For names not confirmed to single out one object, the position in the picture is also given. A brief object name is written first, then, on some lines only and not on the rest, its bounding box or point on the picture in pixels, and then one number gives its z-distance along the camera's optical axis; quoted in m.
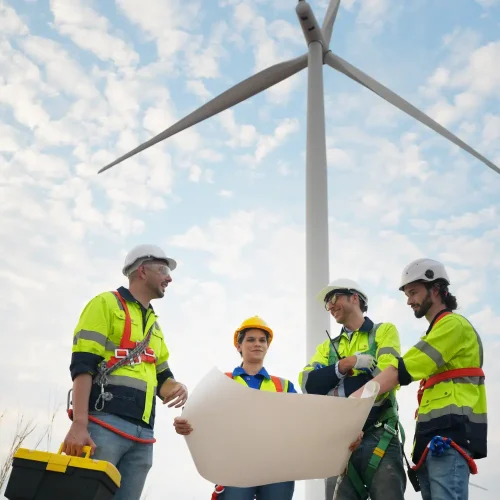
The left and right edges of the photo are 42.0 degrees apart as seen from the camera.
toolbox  4.19
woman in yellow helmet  6.64
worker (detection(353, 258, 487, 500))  4.82
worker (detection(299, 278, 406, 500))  5.38
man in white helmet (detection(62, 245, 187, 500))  5.08
